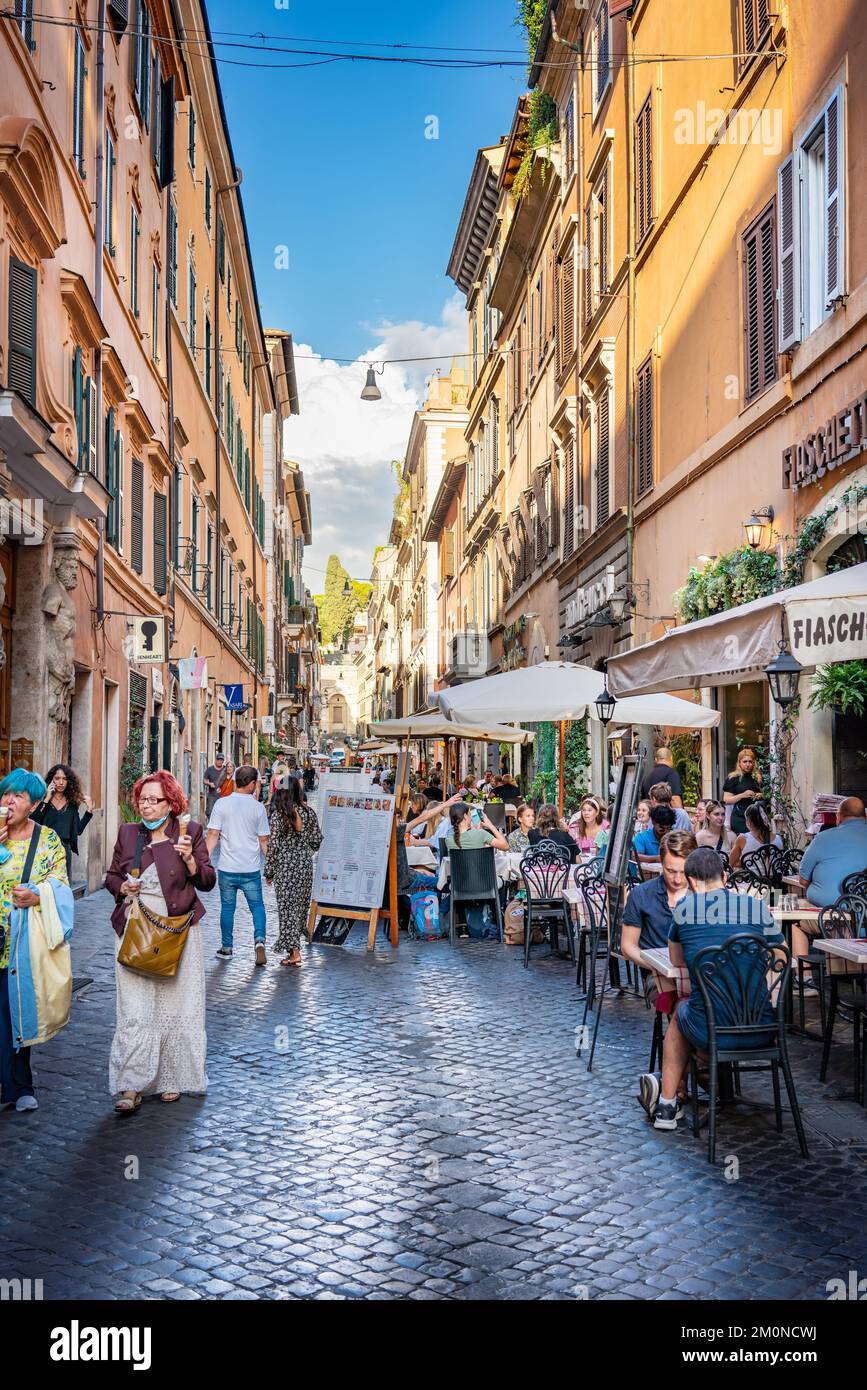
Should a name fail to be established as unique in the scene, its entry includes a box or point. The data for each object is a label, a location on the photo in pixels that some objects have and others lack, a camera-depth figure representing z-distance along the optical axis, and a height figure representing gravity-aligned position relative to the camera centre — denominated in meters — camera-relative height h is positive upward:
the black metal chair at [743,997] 5.73 -1.15
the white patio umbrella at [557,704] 13.42 +0.36
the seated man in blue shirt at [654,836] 10.91 -0.89
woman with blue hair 6.29 -0.78
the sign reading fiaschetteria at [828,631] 7.10 +0.59
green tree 158.00 +16.77
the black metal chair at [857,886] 7.68 -0.88
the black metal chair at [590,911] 8.87 -1.20
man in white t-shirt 11.31 -0.91
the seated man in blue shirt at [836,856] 7.96 -0.73
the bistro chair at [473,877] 12.88 -1.37
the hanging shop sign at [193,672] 21.33 +1.11
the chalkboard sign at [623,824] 8.73 -0.58
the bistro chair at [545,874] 11.59 -1.21
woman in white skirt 6.57 -1.22
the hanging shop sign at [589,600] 21.83 +2.47
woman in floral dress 11.44 -1.07
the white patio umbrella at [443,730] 17.36 +0.11
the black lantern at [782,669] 7.70 +0.41
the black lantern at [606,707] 12.65 +0.30
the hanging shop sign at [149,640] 17.19 +1.32
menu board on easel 12.47 -1.06
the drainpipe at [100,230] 15.93 +6.29
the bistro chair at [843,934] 7.03 -1.11
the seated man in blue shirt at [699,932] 5.84 -0.88
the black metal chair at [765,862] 10.18 -0.98
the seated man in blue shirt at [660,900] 6.87 -0.86
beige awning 7.17 +0.62
